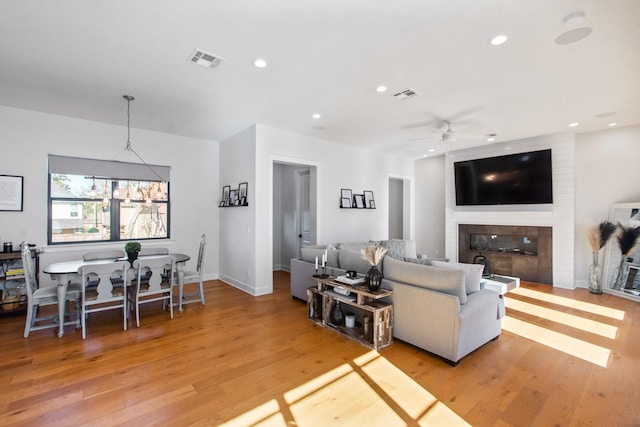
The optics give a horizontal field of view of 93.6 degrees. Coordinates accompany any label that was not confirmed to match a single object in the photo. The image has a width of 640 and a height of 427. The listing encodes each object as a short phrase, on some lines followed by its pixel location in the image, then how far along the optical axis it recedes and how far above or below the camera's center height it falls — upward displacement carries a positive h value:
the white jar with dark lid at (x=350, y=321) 3.61 -1.28
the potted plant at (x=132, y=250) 4.02 -0.47
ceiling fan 4.72 +1.39
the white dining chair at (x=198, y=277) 4.43 -0.92
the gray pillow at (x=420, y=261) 3.57 -0.58
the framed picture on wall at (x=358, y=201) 6.62 +0.30
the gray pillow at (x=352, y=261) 3.88 -0.63
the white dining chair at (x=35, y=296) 3.35 -0.92
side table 3.13 -1.12
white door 6.93 +0.21
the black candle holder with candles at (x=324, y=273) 3.83 -0.79
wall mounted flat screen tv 5.80 +0.72
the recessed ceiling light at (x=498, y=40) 2.54 +1.51
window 4.79 +0.24
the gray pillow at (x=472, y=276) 3.15 -0.65
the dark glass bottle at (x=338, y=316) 3.68 -1.25
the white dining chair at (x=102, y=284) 3.36 -0.82
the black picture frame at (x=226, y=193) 5.88 +0.43
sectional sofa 2.80 -0.92
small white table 4.45 -1.08
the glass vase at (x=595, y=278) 5.27 -1.13
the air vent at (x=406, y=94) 3.71 +1.52
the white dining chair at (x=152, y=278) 3.70 -0.83
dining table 3.34 -0.70
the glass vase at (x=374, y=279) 3.18 -0.68
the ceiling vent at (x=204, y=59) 2.85 +1.53
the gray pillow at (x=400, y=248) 5.54 -0.65
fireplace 5.93 -0.74
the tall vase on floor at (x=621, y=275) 5.06 -1.05
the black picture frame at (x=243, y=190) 5.30 +0.44
